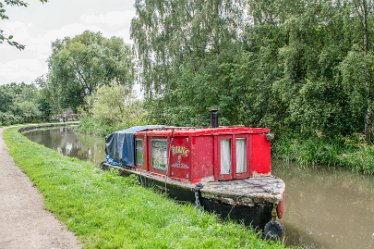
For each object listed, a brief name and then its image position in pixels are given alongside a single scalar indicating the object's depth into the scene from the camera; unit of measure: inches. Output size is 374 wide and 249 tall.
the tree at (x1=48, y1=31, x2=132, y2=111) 1947.6
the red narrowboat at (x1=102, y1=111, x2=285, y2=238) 289.4
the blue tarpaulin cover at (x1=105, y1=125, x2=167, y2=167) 474.0
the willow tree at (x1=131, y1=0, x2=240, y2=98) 844.0
